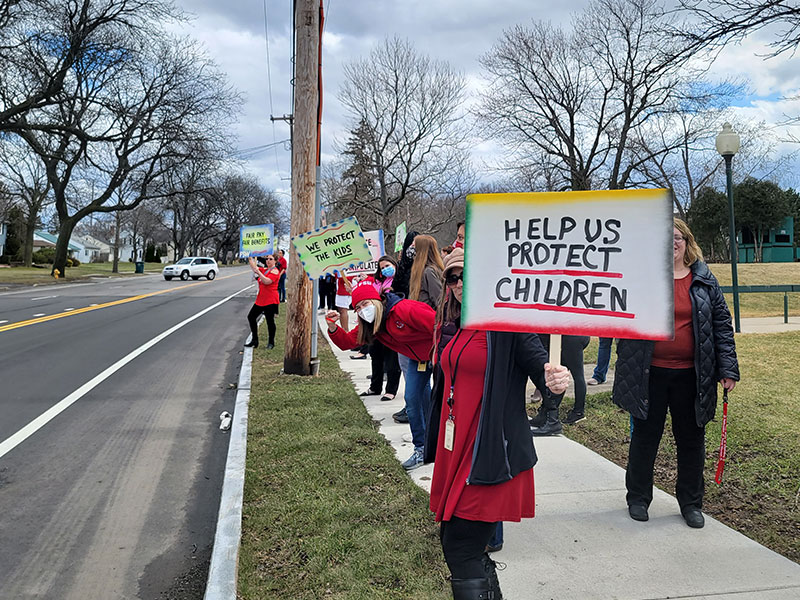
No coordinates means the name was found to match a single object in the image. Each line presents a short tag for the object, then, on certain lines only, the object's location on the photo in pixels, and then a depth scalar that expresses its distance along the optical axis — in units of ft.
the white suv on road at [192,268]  154.81
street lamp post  42.27
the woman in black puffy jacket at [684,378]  13.33
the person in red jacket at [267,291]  36.27
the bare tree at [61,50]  94.73
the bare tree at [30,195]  186.70
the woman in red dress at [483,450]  9.09
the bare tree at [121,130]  107.86
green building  137.80
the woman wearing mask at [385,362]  25.70
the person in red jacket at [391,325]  14.87
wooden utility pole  30.25
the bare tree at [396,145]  99.66
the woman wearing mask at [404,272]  22.57
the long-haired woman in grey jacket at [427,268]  18.24
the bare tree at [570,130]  98.63
